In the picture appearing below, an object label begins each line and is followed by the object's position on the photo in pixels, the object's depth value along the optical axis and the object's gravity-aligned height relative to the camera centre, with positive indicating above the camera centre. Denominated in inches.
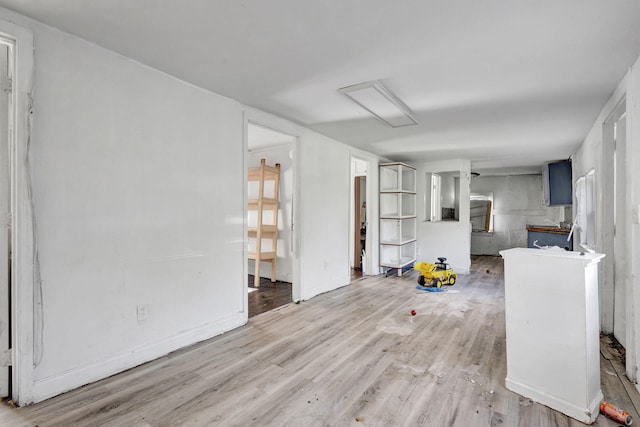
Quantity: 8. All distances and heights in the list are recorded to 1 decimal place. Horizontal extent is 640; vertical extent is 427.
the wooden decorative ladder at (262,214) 190.7 -0.8
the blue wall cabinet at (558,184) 247.6 +25.4
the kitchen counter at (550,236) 221.9 -16.7
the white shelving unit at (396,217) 231.5 -2.7
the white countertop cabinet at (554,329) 70.6 -28.4
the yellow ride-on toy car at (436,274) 190.7 -38.8
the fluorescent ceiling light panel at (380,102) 106.7 +43.7
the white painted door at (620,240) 107.0 -9.4
